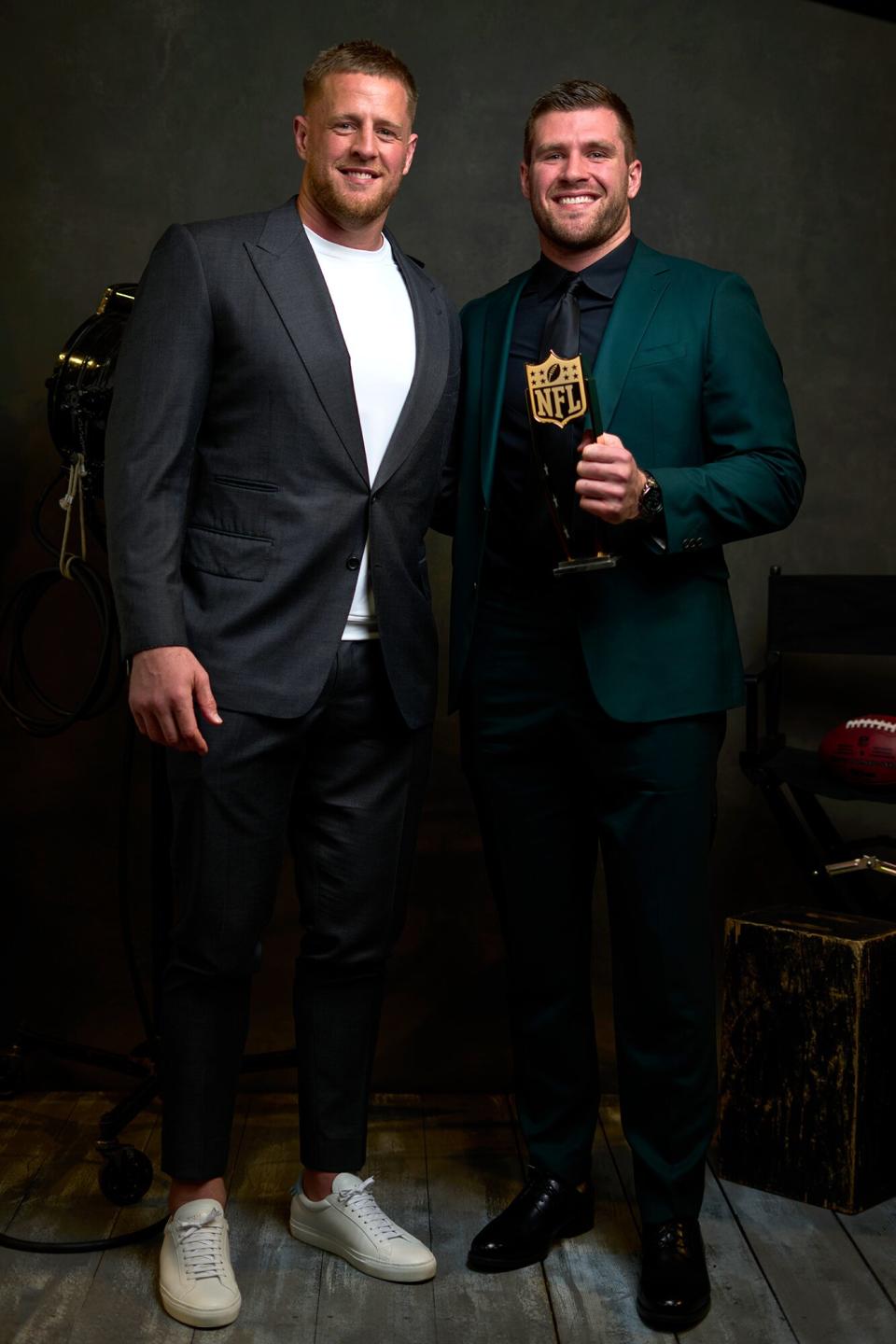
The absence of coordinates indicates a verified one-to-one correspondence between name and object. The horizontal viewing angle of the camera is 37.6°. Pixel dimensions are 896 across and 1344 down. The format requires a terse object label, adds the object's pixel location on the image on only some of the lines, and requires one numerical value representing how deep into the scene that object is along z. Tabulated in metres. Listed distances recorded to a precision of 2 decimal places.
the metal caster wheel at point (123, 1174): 2.38
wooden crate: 2.39
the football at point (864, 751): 2.57
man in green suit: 2.07
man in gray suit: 1.98
